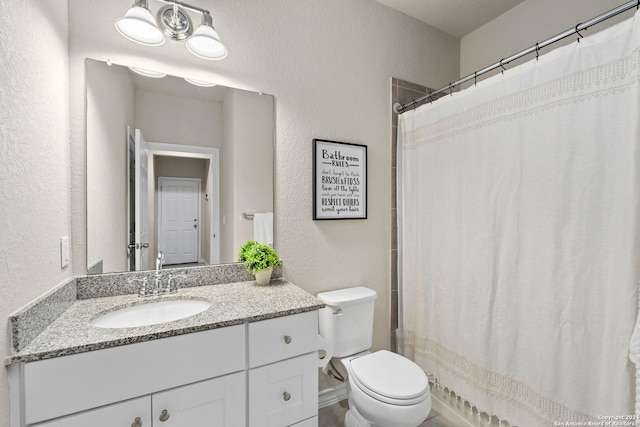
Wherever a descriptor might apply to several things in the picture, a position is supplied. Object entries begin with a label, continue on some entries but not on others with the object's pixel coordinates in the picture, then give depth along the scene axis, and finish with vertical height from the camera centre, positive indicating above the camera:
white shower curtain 1.06 -0.11
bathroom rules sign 1.82 +0.21
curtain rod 1.04 +0.74
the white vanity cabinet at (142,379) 0.83 -0.54
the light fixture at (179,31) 1.27 +0.83
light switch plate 1.17 -0.16
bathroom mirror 1.34 +0.22
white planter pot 1.51 -0.33
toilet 1.29 -0.82
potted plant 1.51 -0.26
